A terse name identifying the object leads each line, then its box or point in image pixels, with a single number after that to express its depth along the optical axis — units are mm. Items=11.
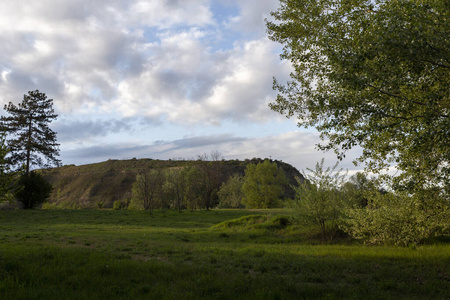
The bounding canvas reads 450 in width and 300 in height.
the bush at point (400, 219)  13250
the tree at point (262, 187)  61625
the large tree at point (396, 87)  8680
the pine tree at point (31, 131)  50247
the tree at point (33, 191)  46156
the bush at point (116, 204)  74625
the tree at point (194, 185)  55594
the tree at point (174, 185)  55062
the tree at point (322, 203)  19016
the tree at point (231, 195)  69500
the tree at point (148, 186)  50891
